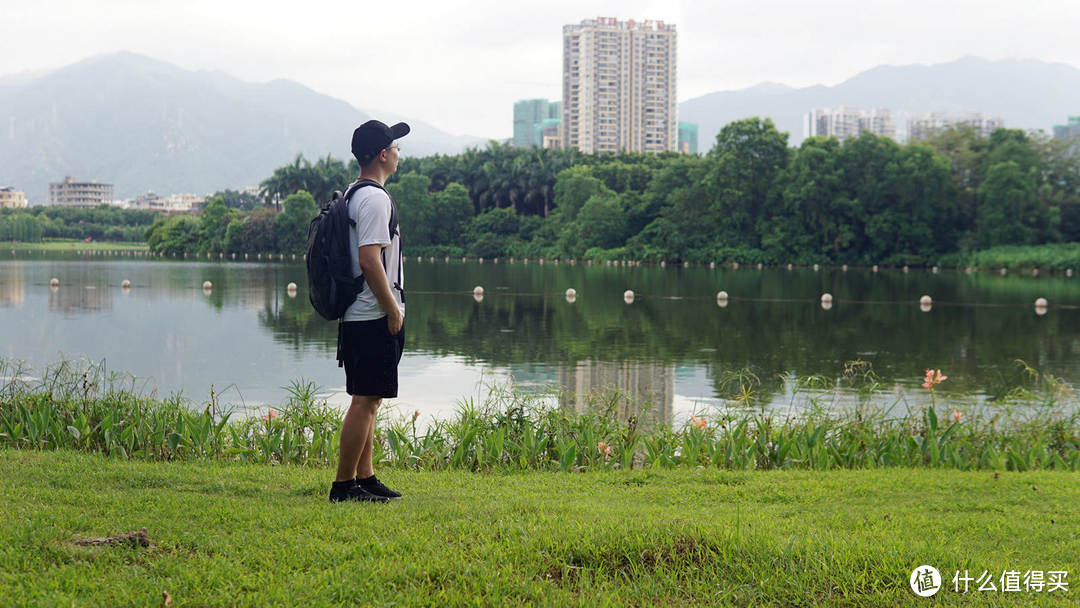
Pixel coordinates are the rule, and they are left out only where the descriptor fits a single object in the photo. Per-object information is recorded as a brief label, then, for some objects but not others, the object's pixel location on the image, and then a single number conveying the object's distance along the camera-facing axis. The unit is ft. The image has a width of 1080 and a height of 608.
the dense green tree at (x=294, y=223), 272.72
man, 15.70
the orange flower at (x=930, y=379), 26.72
